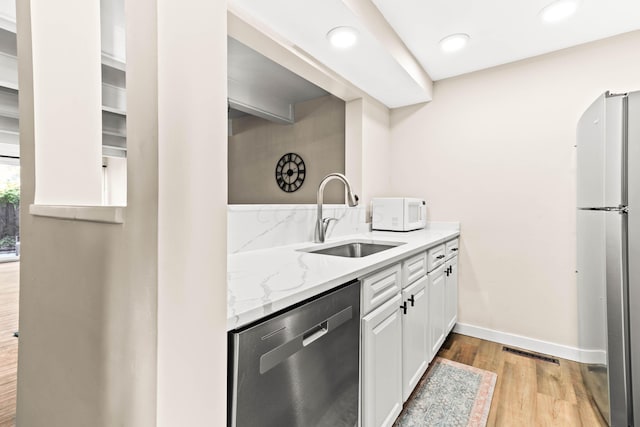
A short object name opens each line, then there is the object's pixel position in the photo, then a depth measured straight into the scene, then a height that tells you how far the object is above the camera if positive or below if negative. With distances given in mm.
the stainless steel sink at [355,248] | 1948 -241
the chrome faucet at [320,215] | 1913 -16
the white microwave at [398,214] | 2439 -13
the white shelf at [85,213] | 629 +1
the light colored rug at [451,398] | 1563 -1066
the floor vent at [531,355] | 2201 -1073
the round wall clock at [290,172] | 3496 +479
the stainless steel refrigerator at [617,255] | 1403 -208
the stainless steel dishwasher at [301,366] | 702 -426
